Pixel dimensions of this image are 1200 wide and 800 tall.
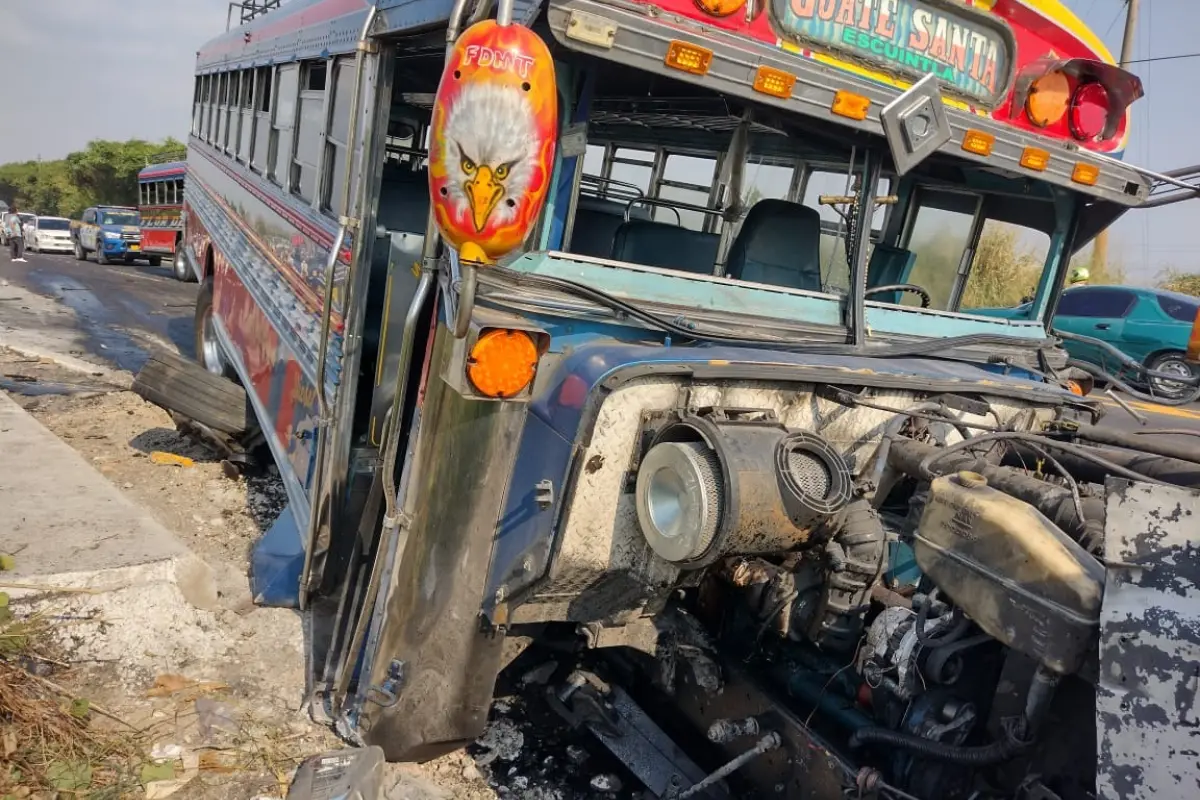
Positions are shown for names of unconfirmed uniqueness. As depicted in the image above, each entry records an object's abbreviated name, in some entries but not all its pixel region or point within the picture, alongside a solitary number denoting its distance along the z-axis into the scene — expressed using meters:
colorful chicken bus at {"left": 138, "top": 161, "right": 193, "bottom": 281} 19.12
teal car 12.62
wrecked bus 1.86
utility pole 19.17
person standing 21.00
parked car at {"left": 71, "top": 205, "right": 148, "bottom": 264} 21.77
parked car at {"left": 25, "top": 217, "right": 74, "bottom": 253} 24.83
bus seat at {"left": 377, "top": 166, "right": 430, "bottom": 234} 5.17
